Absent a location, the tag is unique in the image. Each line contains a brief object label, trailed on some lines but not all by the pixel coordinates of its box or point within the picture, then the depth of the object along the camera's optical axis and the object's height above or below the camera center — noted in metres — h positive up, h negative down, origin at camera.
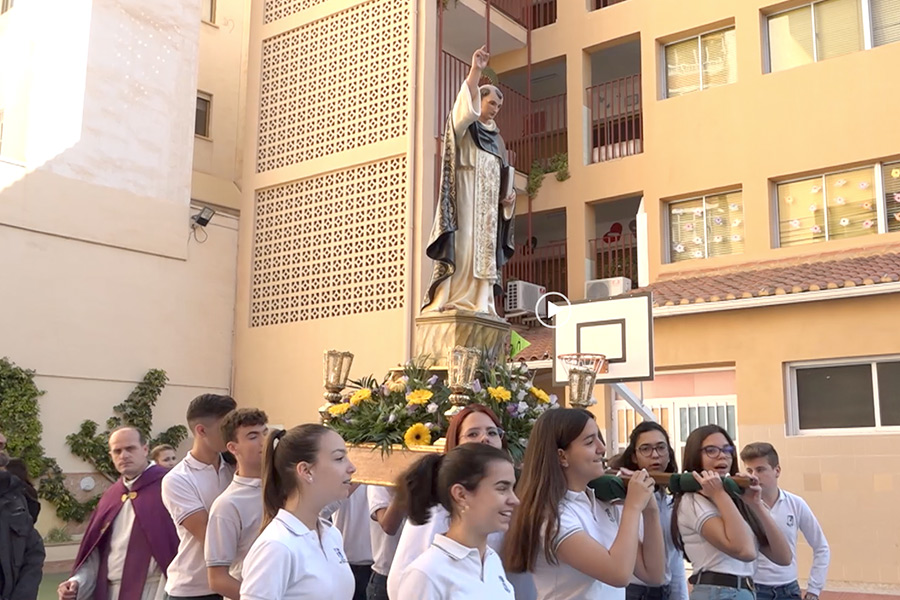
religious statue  6.46 +1.37
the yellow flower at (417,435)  5.14 -0.17
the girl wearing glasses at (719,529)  3.75 -0.51
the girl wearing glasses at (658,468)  4.34 -0.29
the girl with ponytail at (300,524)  2.73 -0.38
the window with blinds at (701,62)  14.40 +5.54
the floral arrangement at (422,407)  5.24 -0.01
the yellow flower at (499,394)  5.32 +0.07
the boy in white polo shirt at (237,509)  3.48 -0.41
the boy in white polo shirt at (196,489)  3.88 -0.37
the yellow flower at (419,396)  5.38 +0.06
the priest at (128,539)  4.25 -0.64
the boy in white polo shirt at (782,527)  4.75 -0.67
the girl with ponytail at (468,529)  2.64 -0.38
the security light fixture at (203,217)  15.52 +3.15
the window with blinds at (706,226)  13.93 +2.82
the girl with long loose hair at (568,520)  3.01 -0.38
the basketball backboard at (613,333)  10.90 +0.93
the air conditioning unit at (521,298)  14.76 +1.76
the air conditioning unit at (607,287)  14.50 +1.92
